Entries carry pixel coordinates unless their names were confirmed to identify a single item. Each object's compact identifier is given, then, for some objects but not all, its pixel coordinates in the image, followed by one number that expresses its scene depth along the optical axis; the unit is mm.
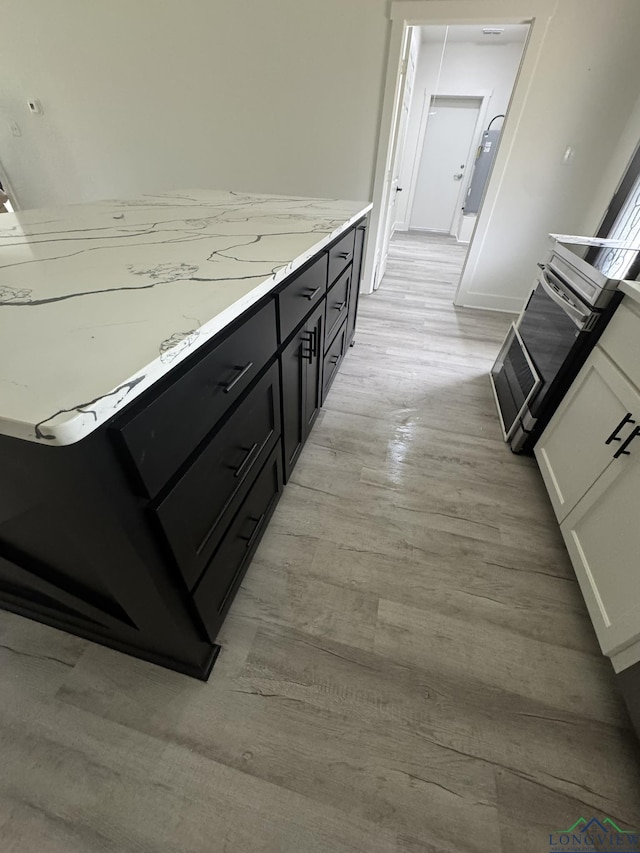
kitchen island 479
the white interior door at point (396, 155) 2606
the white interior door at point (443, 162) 5363
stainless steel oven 1336
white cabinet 990
